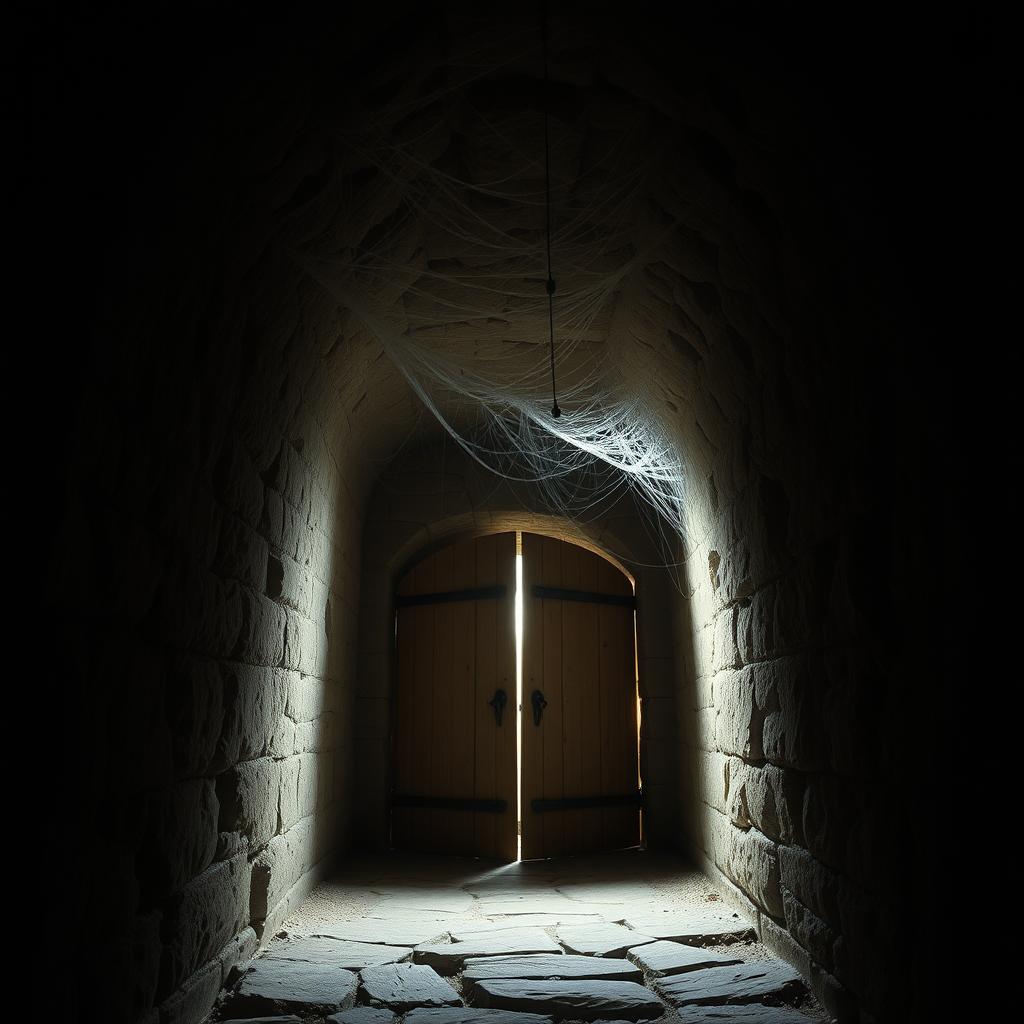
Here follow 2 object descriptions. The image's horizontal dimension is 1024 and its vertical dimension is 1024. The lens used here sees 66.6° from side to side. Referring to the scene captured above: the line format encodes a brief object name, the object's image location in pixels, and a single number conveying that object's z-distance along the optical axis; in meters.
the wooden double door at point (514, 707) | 4.55
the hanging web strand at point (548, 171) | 1.80
